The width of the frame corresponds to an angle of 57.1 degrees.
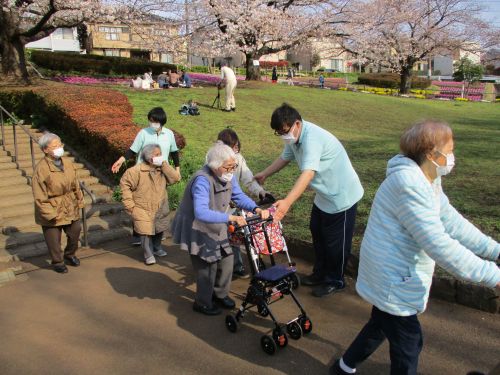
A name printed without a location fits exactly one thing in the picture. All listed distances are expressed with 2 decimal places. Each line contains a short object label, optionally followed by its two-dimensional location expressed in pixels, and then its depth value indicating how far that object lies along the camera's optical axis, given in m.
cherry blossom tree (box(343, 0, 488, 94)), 30.59
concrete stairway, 5.79
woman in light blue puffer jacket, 2.33
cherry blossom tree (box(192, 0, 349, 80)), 23.19
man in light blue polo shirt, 3.92
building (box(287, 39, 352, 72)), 28.67
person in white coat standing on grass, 14.40
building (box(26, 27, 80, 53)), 49.31
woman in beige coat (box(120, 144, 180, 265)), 5.28
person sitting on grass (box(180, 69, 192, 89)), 20.84
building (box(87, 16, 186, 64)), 22.51
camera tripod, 15.33
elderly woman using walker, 3.66
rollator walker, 3.55
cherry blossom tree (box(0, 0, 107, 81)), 14.52
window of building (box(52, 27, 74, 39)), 49.59
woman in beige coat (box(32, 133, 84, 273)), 4.96
